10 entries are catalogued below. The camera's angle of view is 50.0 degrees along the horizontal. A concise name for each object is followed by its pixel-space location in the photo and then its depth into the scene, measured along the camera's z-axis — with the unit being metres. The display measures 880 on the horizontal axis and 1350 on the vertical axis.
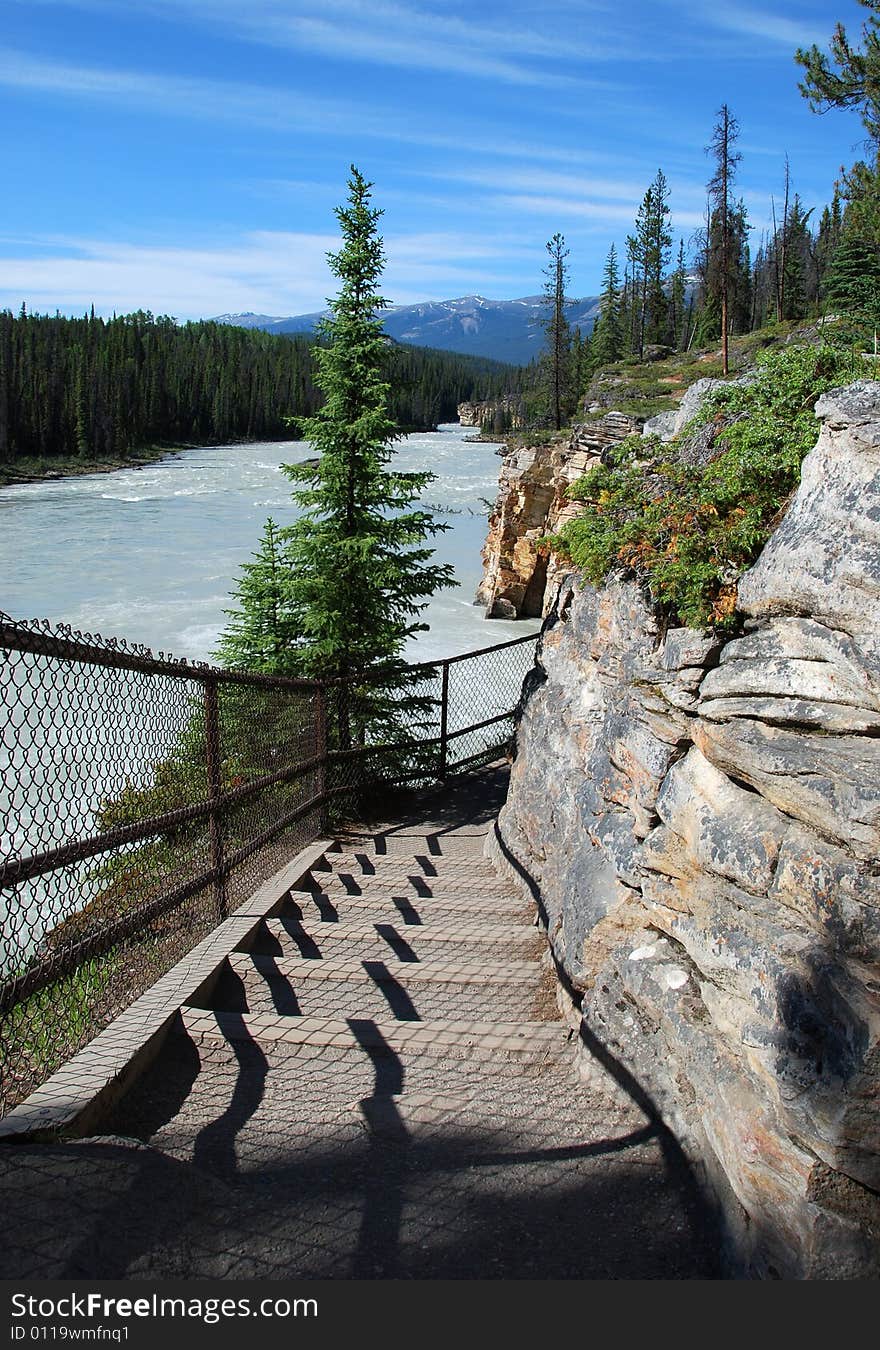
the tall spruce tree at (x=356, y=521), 9.42
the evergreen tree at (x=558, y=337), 47.53
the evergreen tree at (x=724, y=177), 34.69
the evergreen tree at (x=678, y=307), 67.25
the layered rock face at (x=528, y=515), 28.55
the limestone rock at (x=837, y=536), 2.85
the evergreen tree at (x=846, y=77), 14.64
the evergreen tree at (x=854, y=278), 22.91
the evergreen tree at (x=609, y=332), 62.81
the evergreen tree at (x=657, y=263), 61.41
